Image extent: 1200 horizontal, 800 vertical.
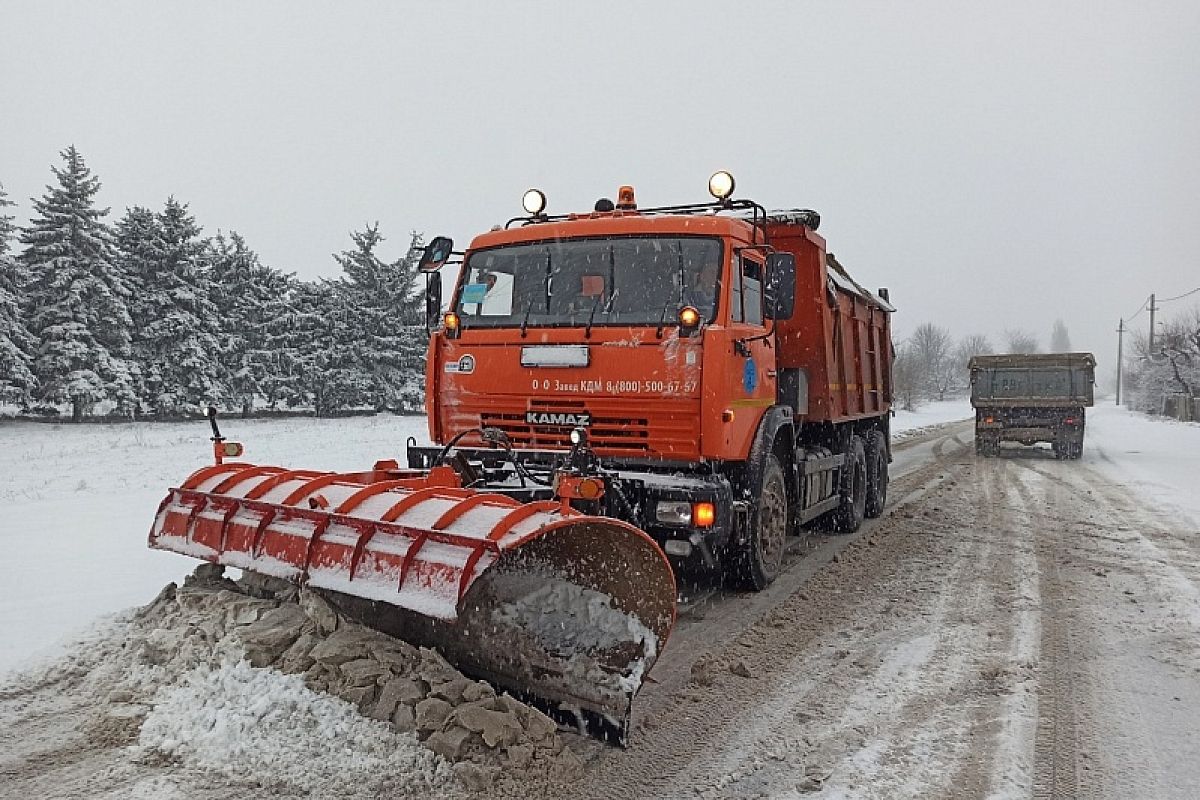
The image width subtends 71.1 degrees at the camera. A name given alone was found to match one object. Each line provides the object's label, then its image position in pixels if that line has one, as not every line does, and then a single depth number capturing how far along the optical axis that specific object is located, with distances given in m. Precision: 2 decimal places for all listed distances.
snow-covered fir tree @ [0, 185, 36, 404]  26.08
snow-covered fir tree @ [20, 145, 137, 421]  27.27
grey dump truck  20.17
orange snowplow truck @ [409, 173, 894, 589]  5.34
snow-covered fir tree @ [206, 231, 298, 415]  35.06
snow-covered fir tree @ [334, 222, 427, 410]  36.94
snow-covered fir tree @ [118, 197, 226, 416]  30.72
